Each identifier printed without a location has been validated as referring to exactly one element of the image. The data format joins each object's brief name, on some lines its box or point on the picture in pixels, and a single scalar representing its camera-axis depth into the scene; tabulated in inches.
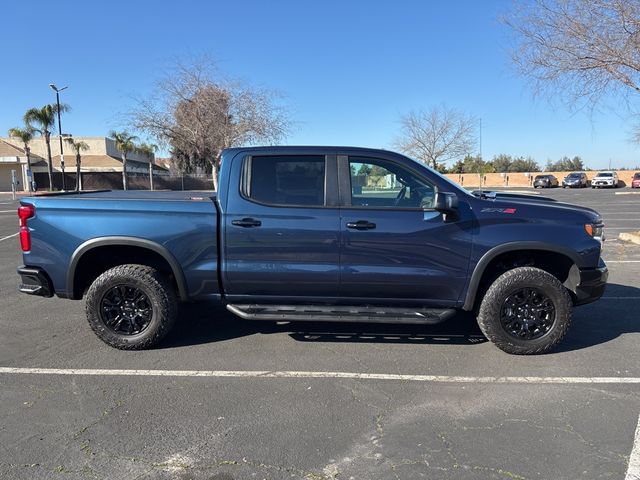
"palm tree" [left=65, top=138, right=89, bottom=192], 1736.0
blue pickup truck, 180.4
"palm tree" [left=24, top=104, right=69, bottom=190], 1589.6
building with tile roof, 1935.3
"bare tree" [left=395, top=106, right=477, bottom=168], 1574.8
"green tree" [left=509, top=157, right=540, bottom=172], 3011.8
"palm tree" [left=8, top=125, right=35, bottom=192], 1646.2
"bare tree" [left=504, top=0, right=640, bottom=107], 374.0
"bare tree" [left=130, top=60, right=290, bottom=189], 927.7
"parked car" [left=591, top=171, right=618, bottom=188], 1774.1
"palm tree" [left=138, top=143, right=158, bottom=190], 2259.6
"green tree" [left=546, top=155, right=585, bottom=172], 3154.5
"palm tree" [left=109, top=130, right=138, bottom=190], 1833.0
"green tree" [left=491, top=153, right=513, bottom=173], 3016.7
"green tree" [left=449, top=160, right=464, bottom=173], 2657.5
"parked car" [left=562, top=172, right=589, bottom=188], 1859.0
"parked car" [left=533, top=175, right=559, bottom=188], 1937.7
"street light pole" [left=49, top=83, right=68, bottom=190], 1434.5
